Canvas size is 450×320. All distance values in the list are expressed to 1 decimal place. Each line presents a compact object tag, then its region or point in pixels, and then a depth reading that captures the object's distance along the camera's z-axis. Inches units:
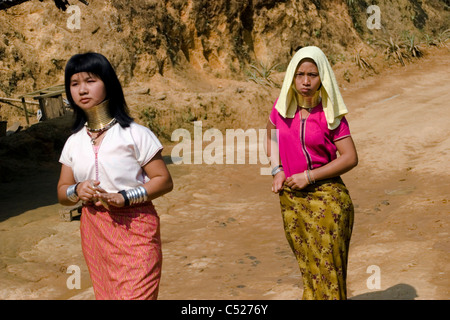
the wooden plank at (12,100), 494.9
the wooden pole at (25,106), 477.0
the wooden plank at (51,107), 458.9
